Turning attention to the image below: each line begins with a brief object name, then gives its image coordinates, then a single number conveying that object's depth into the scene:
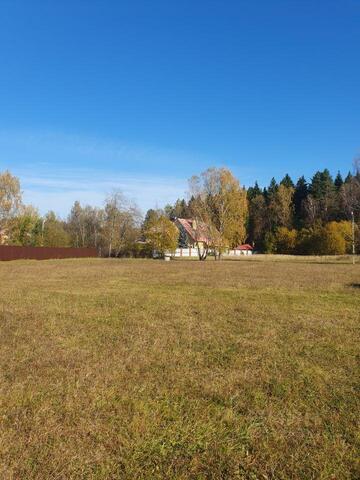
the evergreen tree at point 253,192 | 99.69
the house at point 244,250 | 90.78
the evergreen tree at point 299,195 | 85.37
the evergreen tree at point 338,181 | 87.75
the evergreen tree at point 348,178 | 82.96
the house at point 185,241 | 73.10
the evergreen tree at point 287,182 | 89.51
